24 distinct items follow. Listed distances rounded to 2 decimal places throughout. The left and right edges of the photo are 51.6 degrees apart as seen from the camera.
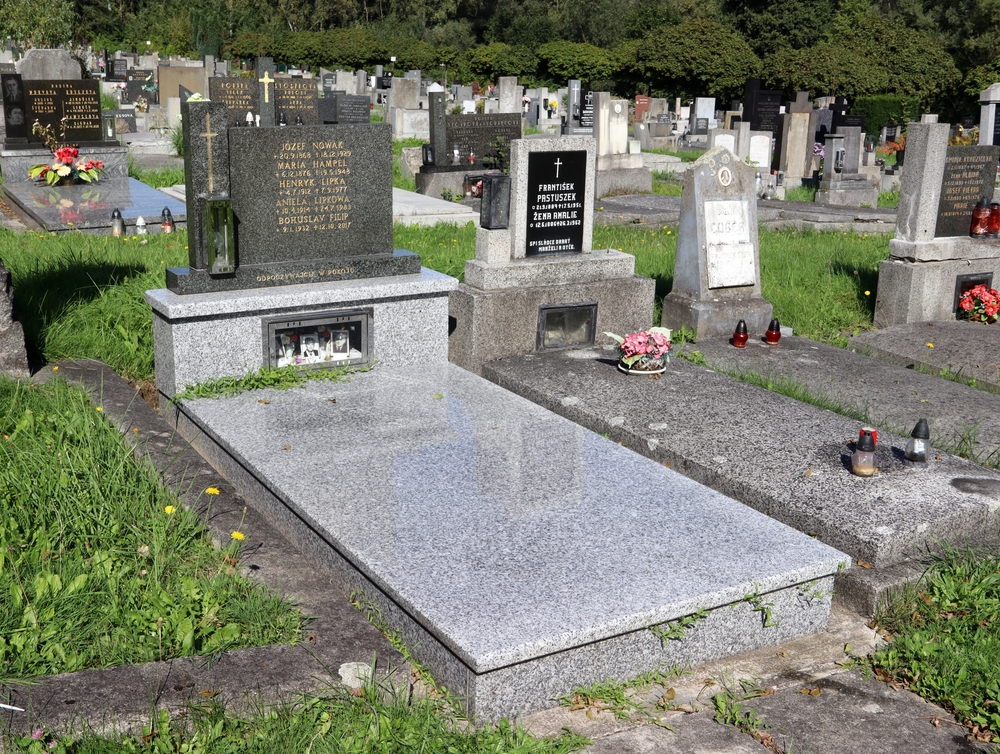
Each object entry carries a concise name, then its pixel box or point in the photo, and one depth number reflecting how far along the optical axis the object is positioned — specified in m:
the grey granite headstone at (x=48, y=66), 15.24
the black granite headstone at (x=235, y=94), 17.38
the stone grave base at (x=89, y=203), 10.59
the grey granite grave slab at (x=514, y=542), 3.58
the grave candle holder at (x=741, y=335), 7.77
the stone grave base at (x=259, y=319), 6.00
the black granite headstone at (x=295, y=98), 17.47
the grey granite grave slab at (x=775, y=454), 4.65
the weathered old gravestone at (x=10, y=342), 6.00
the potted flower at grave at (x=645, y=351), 6.77
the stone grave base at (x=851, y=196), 16.39
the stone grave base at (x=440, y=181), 15.08
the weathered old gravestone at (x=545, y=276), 7.19
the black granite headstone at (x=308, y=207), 6.18
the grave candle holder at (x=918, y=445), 5.21
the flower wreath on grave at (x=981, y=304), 8.62
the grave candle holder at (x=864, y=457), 5.06
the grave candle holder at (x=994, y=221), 8.89
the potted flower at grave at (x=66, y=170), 12.55
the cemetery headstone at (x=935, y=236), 8.62
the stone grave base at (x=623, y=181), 16.59
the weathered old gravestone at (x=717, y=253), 7.93
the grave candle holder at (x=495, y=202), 7.14
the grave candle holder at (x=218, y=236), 6.02
